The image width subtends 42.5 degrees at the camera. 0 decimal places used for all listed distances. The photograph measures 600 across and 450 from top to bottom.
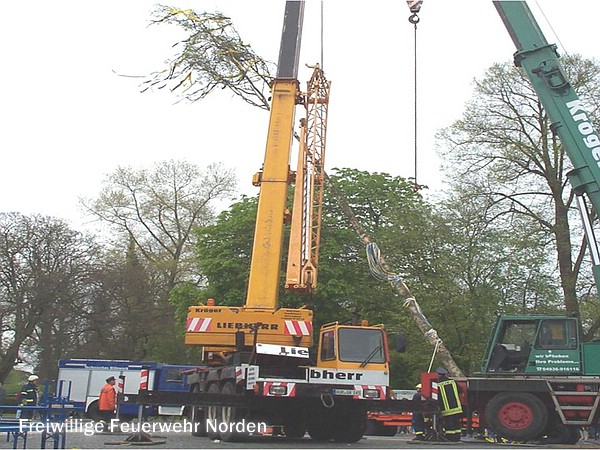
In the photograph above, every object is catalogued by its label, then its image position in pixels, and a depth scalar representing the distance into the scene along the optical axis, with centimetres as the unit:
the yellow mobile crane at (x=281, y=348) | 1366
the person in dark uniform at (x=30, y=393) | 2102
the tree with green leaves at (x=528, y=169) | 2806
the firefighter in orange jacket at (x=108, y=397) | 1900
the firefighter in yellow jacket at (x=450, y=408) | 1659
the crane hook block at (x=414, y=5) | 1753
